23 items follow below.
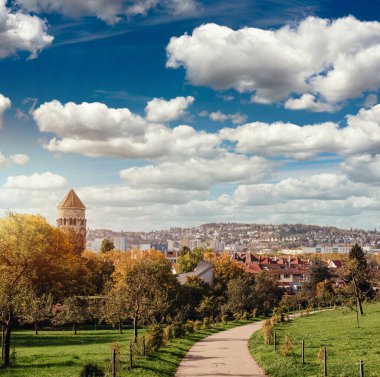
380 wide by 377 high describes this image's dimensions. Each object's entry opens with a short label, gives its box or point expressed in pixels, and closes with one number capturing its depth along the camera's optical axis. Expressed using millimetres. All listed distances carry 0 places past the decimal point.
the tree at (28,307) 23169
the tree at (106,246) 104625
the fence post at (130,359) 20381
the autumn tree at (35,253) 45469
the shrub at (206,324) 43522
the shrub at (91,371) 17250
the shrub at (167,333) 28641
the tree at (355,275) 46969
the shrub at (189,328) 36469
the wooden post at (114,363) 17562
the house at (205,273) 72938
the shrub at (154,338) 24459
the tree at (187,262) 87938
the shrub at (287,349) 22766
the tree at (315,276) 87875
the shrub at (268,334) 28797
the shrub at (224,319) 49162
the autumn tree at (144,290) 32562
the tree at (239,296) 60125
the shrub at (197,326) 38869
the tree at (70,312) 42375
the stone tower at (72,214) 116500
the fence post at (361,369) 15617
